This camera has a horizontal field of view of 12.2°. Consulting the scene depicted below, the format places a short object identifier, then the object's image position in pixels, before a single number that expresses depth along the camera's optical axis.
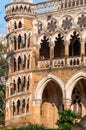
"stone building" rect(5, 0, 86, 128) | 31.11
